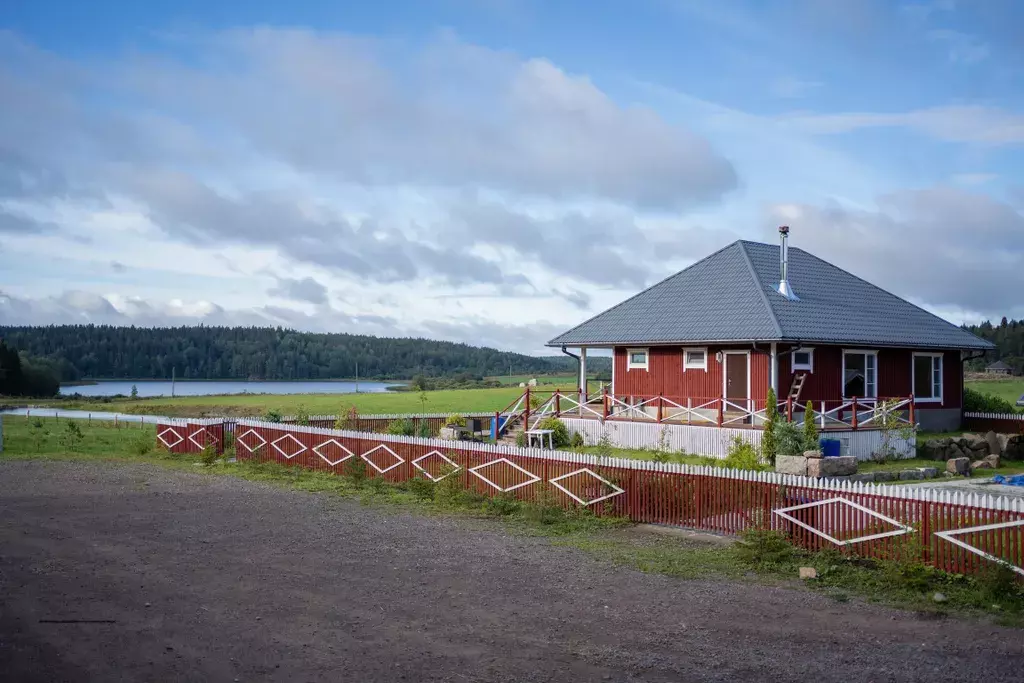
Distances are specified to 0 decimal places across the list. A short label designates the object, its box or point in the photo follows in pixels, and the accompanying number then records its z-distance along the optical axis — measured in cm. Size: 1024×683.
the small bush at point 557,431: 2700
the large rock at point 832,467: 1841
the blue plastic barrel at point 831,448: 2200
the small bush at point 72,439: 3199
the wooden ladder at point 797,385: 2441
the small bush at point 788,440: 2100
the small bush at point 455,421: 3030
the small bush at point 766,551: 1238
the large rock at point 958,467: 2142
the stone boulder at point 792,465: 1852
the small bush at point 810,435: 2112
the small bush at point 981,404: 3177
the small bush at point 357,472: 2100
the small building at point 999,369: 9947
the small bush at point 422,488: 1880
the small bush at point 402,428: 2873
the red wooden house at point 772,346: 2489
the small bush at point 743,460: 1912
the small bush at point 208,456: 2644
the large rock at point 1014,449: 2488
